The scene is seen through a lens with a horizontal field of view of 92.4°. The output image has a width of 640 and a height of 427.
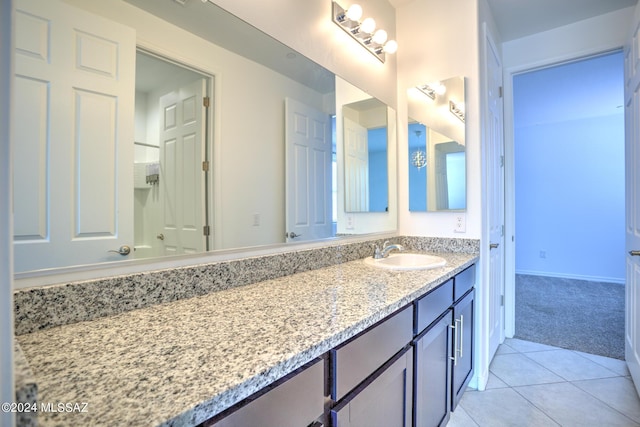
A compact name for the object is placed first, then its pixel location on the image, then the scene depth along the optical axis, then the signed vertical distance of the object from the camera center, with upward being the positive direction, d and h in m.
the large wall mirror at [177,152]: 0.73 +0.21
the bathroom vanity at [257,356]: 0.46 -0.26
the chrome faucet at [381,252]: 1.69 -0.20
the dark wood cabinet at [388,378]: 0.59 -0.44
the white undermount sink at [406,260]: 1.58 -0.24
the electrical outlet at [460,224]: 1.93 -0.05
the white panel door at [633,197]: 1.70 +0.11
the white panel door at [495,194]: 2.09 +0.17
